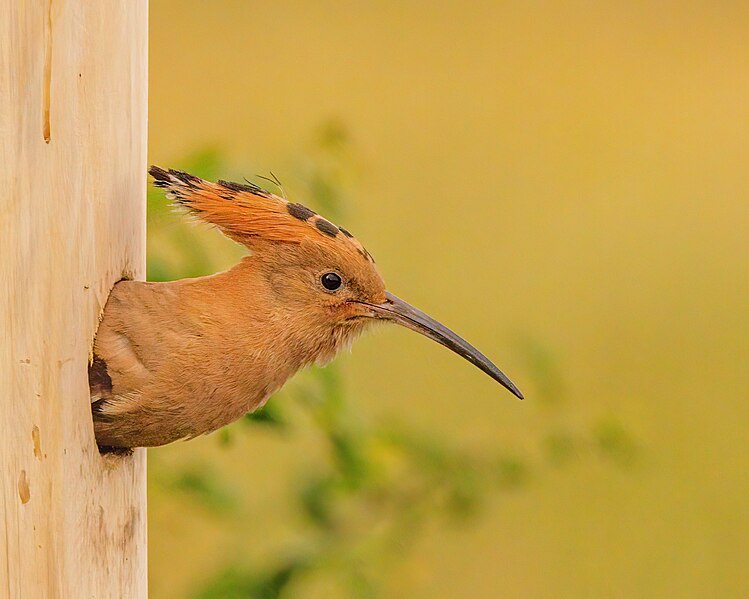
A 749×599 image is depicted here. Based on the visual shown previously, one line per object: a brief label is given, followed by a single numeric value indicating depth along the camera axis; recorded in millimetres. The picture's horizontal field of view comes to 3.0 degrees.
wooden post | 4267
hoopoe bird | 4303
